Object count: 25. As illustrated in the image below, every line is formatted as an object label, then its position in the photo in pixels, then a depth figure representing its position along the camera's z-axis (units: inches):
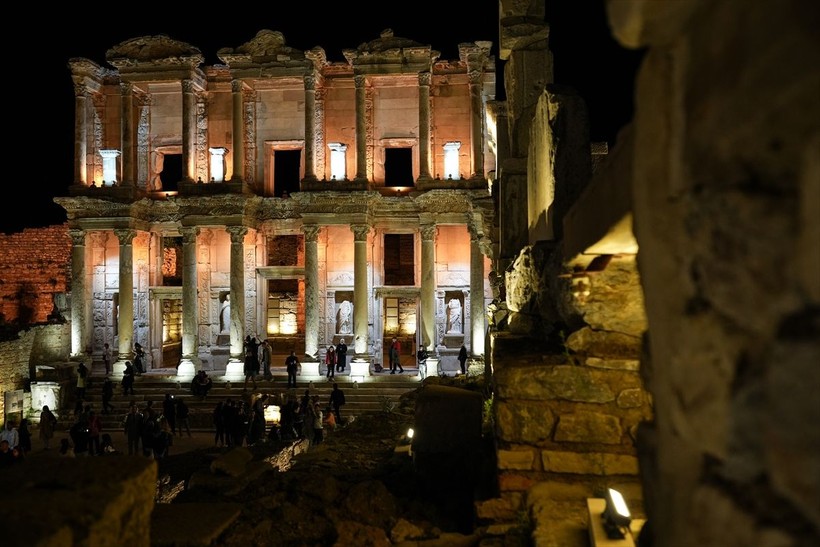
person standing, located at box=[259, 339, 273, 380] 799.7
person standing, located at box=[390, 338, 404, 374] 821.5
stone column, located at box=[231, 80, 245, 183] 860.6
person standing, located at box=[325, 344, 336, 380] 783.7
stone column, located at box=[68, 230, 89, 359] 882.3
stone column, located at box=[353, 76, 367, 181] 852.6
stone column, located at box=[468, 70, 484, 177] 871.1
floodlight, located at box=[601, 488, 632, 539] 131.9
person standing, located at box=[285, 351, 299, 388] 748.6
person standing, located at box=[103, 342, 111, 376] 857.7
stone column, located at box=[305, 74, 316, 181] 859.4
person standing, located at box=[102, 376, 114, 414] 703.7
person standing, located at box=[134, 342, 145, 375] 816.3
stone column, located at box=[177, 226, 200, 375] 843.4
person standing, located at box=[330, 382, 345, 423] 639.1
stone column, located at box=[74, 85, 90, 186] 904.9
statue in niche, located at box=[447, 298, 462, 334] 904.3
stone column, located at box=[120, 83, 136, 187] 880.3
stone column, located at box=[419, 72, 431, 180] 855.7
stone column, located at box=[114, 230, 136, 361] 852.9
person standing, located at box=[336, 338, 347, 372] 809.3
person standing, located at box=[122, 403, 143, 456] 514.9
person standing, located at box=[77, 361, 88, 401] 771.5
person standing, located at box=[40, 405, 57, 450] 593.6
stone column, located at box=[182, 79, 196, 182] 871.1
